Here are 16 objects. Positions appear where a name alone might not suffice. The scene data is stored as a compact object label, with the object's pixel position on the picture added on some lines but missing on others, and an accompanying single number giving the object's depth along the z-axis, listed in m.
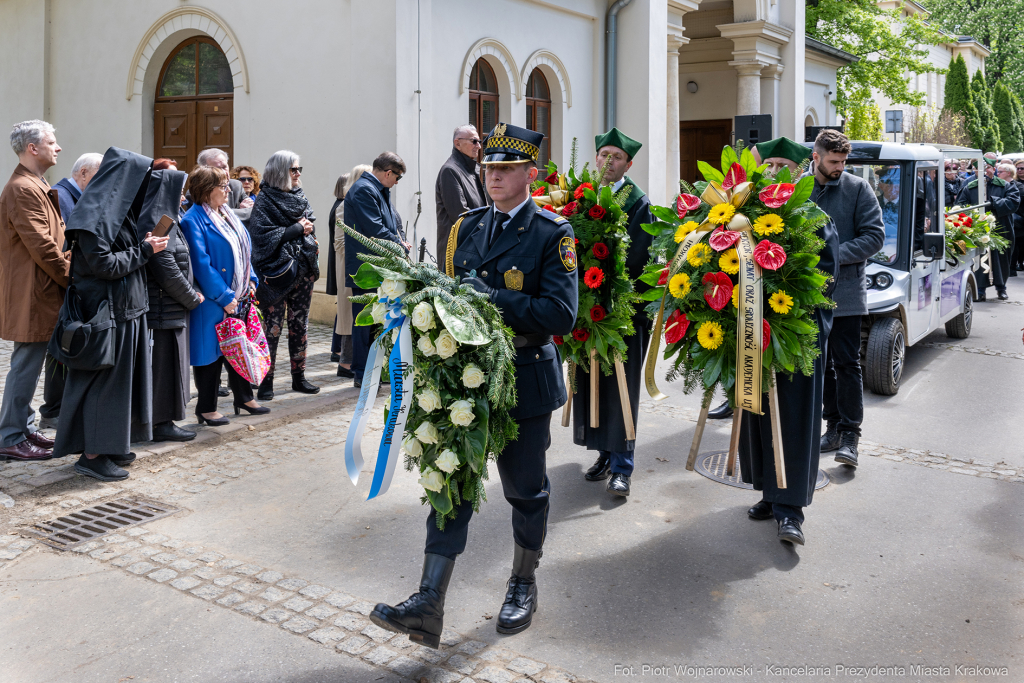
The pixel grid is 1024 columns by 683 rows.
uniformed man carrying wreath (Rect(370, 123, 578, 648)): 3.80
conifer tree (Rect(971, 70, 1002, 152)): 43.06
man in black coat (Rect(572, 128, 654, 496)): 5.82
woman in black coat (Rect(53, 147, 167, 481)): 5.70
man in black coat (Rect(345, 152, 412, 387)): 7.95
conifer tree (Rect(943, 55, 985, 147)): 41.81
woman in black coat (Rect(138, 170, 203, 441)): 6.16
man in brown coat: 6.00
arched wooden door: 12.91
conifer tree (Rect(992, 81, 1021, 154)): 47.75
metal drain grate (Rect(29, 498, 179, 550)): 4.98
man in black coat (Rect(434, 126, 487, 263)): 8.61
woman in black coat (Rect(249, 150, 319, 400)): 7.91
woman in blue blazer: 6.87
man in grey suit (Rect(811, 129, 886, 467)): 6.33
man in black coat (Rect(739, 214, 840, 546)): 4.99
